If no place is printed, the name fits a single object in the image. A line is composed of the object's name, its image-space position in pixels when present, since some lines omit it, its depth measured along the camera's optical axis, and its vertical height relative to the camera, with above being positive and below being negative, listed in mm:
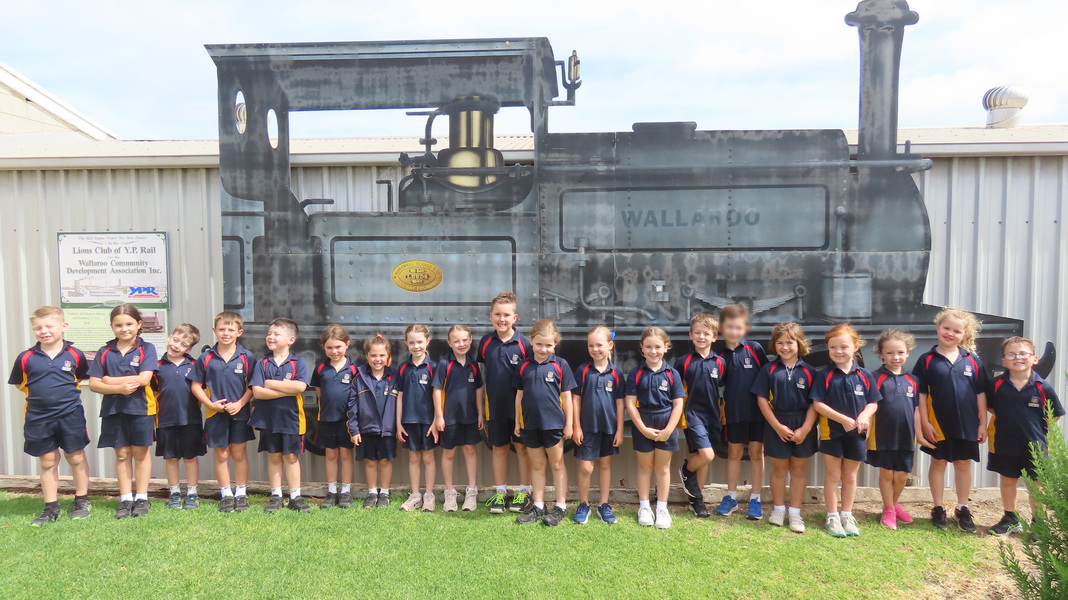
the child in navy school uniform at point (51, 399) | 4078 -890
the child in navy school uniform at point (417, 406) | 4266 -992
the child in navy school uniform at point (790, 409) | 3996 -971
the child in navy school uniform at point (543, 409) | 3986 -954
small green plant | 2670 -1292
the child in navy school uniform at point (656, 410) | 3994 -969
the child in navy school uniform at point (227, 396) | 4219 -893
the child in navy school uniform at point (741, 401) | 4176 -950
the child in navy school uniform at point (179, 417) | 4250 -1064
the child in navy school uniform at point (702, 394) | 4145 -897
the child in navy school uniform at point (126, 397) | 4160 -893
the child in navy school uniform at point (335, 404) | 4262 -972
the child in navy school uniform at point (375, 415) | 4266 -1062
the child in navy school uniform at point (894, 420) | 3922 -1030
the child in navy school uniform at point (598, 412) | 4035 -995
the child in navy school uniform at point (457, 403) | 4250 -968
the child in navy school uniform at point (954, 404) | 3949 -934
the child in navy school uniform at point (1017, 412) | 3801 -954
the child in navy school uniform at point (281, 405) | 4180 -965
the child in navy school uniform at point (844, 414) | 3877 -971
